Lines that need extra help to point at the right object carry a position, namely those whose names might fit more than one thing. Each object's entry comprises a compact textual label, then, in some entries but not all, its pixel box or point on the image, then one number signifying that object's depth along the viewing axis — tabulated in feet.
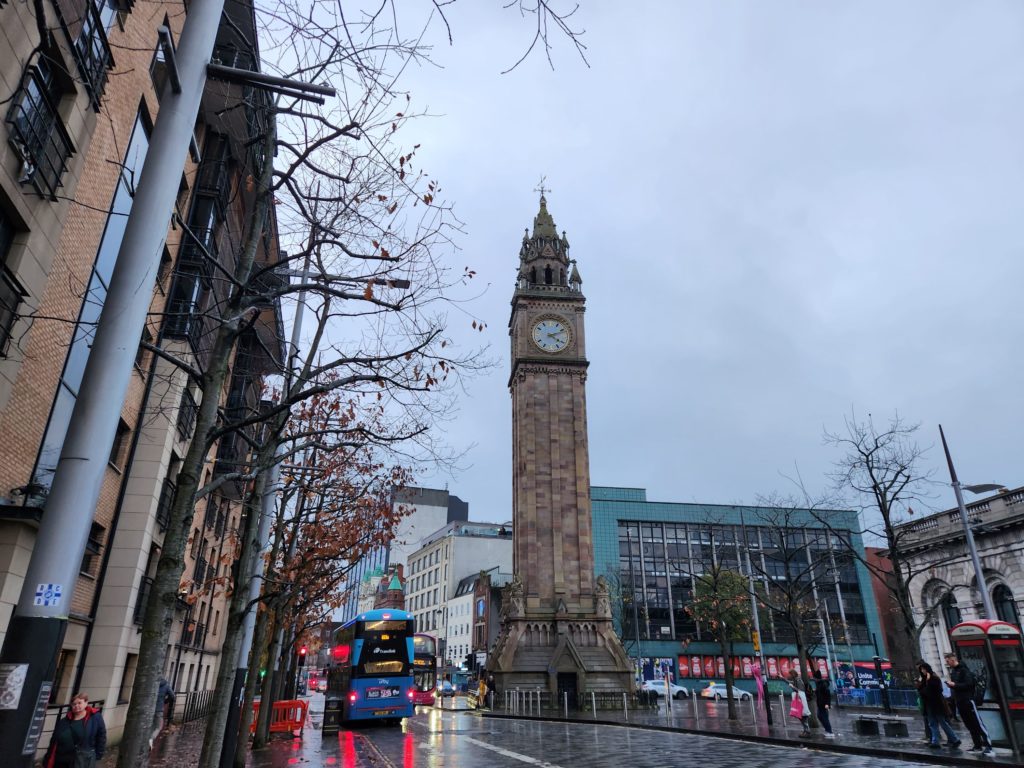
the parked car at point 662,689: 185.70
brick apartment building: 37.73
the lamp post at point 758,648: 80.76
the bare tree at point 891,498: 80.64
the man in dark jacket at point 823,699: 66.08
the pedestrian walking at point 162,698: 60.27
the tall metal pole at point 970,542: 67.97
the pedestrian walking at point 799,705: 65.26
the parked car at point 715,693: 194.80
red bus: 112.27
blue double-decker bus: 89.40
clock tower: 143.23
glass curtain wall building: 258.98
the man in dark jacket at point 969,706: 49.78
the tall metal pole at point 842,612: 254.47
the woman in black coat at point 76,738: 29.78
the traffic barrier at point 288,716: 77.82
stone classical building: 102.89
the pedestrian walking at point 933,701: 52.94
